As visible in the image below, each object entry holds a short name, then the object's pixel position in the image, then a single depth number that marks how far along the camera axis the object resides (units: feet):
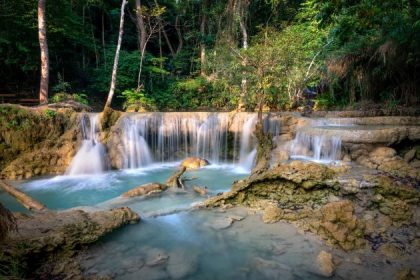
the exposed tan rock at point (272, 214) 16.62
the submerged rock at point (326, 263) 12.14
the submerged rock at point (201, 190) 23.45
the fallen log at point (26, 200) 18.62
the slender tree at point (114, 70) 48.58
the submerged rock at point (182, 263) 12.54
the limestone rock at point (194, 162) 36.14
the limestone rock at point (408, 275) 10.82
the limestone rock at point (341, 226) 13.78
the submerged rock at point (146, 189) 22.81
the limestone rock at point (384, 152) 23.40
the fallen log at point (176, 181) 25.03
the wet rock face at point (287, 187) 17.90
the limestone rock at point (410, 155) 23.51
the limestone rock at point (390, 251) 12.93
